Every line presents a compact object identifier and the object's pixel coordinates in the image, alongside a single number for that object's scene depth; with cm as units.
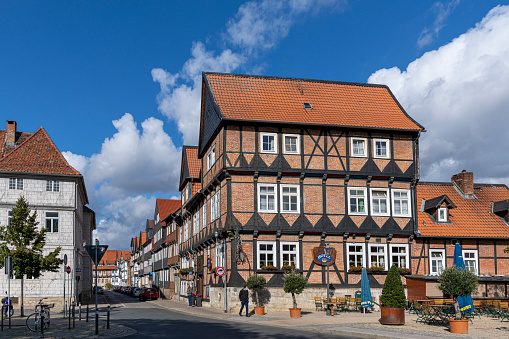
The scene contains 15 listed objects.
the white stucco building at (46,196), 4169
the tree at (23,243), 3453
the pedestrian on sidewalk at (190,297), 4278
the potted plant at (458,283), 2108
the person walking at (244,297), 2934
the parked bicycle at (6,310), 2936
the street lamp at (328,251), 3099
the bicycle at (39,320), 2099
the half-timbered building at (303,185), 3350
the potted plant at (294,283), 2945
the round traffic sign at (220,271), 3209
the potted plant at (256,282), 3105
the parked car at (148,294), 5938
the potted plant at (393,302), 2267
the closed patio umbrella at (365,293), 3069
